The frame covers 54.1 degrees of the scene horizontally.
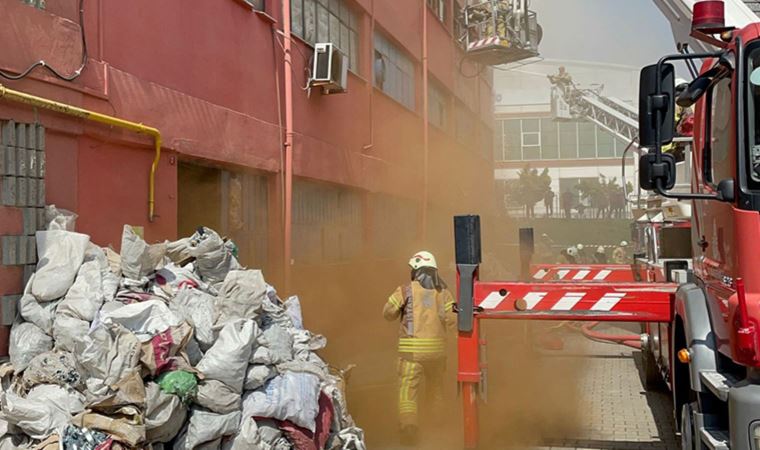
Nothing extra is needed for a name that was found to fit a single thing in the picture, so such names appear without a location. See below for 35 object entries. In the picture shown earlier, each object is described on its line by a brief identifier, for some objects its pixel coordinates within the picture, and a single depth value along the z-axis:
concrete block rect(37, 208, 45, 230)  4.83
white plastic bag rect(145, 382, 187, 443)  3.94
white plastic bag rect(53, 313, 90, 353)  4.29
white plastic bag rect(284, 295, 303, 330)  5.91
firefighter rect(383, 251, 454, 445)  6.18
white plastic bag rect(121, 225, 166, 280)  4.88
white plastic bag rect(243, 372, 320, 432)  4.45
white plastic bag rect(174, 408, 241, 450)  4.14
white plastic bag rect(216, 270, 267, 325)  4.97
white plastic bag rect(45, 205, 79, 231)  4.95
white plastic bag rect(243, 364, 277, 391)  4.53
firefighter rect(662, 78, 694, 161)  5.44
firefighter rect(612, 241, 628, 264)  20.42
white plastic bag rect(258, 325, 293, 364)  4.84
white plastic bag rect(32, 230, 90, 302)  4.58
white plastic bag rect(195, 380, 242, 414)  4.22
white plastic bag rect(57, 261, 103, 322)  4.42
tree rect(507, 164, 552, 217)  33.89
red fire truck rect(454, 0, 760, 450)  3.29
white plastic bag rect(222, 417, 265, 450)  4.23
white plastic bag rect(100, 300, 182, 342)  4.31
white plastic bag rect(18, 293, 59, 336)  4.54
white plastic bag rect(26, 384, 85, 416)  3.95
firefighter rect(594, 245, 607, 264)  20.29
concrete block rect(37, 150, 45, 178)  4.85
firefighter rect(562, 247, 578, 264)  16.12
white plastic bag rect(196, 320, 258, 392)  4.35
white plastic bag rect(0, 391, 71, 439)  3.86
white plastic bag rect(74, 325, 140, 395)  3.88
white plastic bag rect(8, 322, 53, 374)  4.37
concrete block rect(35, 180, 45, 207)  4.82
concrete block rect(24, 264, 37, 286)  4.68
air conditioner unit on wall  9.80
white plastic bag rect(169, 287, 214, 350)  4.58
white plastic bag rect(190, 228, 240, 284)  5.46
